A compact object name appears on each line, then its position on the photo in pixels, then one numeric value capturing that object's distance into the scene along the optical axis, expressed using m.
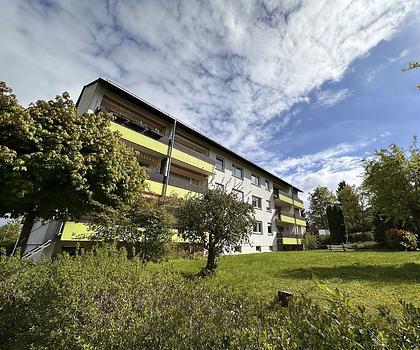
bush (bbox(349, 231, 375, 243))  37.03
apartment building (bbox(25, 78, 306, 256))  15.66
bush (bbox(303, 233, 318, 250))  35.22
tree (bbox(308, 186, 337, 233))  61.57
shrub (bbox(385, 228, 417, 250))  22.67
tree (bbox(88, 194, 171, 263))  9.86
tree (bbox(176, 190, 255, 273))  10.96
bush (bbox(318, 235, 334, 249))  37.69
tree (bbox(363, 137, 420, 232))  13.34
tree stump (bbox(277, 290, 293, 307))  3.27
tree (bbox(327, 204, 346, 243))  37.31
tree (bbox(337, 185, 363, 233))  50.25
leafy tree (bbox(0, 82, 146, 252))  8.60
